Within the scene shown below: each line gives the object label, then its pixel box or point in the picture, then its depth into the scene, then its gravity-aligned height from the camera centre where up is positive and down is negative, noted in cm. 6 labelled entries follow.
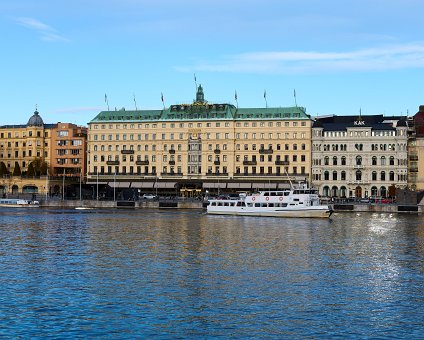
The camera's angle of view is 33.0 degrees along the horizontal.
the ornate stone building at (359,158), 19012 +1146
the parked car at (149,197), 18775 +77
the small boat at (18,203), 17195 -94
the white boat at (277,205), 13338 -93
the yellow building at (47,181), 19625 +506
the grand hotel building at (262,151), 19475 +1351
